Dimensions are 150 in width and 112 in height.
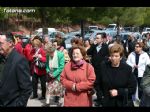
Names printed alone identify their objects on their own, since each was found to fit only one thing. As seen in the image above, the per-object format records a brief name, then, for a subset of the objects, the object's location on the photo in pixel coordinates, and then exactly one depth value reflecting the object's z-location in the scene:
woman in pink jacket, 6.34
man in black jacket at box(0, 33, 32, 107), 5.41
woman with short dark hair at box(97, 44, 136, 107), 5.87
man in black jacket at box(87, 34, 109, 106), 10.03
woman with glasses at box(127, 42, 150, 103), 9.97
